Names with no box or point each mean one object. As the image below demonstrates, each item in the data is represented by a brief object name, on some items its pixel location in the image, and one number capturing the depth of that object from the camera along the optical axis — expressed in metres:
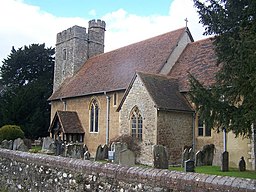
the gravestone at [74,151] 16.25
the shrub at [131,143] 18.58
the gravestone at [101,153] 18.20
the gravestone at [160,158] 7.93
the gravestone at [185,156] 15.02
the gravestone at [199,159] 16.06
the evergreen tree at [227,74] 9.92
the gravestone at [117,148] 12.39
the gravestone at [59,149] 19.49
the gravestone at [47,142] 22.71
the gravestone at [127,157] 10.02
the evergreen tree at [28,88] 36.25
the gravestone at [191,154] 15.49
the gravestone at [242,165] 14.98
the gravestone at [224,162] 14.20
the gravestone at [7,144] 15.50
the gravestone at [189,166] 9.04
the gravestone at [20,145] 13.15
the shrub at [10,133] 24.53
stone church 18.05
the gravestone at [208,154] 16.59
